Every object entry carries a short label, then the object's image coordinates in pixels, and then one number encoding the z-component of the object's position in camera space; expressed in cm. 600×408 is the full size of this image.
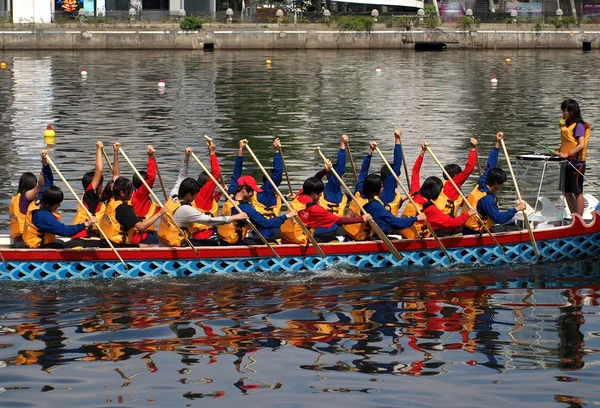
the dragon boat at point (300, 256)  1653
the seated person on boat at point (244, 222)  1717
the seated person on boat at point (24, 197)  1655
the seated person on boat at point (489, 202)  1766
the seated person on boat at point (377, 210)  1720
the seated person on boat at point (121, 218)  1636
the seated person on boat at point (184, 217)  1669
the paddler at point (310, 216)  1709
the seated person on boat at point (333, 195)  1784
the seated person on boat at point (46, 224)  1609
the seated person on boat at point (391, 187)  1816
